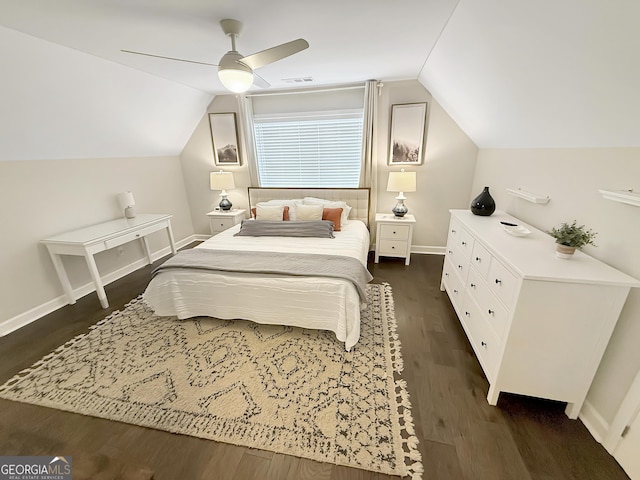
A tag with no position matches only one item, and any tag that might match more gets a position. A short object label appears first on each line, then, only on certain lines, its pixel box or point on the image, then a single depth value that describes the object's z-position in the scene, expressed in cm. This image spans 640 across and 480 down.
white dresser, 135
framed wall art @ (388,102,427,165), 359
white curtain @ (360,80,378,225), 357
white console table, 262
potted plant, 148
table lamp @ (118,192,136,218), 344
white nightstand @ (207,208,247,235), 425
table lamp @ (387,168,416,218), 356
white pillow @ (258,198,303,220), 371
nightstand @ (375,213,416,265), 363
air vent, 336
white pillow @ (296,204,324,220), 353
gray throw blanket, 225
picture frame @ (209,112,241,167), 421
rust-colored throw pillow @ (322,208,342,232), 344
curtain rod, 366
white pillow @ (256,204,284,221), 361
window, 387
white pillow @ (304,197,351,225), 371
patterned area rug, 151
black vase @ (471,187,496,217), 251
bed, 217
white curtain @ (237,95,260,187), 405
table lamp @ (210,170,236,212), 422
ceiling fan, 188
